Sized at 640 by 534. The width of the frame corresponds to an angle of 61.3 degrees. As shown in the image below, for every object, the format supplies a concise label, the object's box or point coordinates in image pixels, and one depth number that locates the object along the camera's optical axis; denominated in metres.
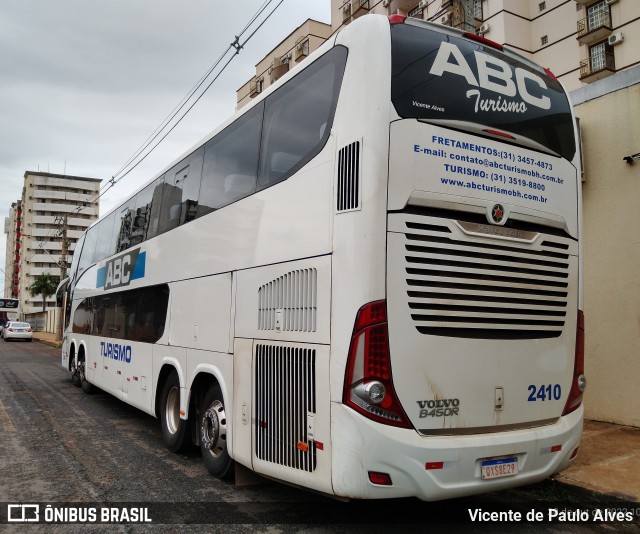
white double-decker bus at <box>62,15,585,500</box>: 3.76
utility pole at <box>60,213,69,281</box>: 32.39
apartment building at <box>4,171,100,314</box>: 101.94
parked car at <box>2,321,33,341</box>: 38.06
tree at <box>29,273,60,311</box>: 72.94
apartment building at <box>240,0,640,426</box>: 7.46
